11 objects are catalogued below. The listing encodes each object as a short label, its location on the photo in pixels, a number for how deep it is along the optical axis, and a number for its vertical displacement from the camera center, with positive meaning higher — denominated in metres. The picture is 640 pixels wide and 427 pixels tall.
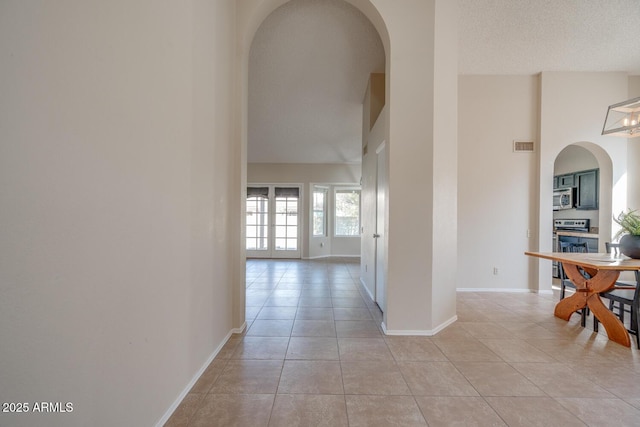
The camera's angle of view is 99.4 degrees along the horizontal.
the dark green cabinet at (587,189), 5.05 +0.46
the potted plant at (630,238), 2.74 -0.25
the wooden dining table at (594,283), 2.50 -0.72
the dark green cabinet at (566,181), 5.63 +0.69
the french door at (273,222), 7.93 -0.32
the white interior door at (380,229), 3.33 -0.23
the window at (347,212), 8.23 -0.02
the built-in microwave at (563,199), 5.54 +0.30
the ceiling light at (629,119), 2.66 +0.96
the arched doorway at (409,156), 2.65 +0.55
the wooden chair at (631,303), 2.45 -0.84
